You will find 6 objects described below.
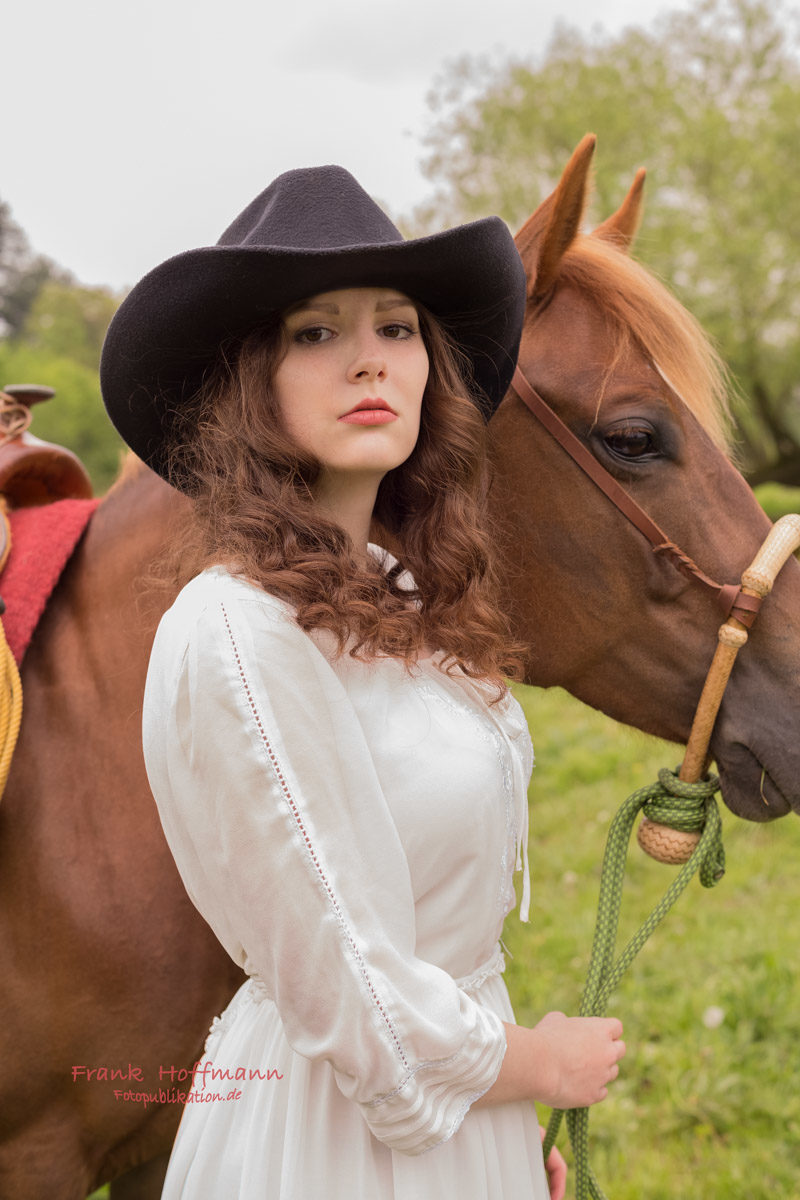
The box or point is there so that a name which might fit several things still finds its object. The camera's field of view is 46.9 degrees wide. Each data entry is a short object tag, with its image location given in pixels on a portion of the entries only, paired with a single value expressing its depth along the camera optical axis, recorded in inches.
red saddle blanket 71.4
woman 43.0
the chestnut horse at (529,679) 67.0
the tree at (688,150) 634.2
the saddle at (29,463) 84.0
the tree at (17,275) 1872.5
